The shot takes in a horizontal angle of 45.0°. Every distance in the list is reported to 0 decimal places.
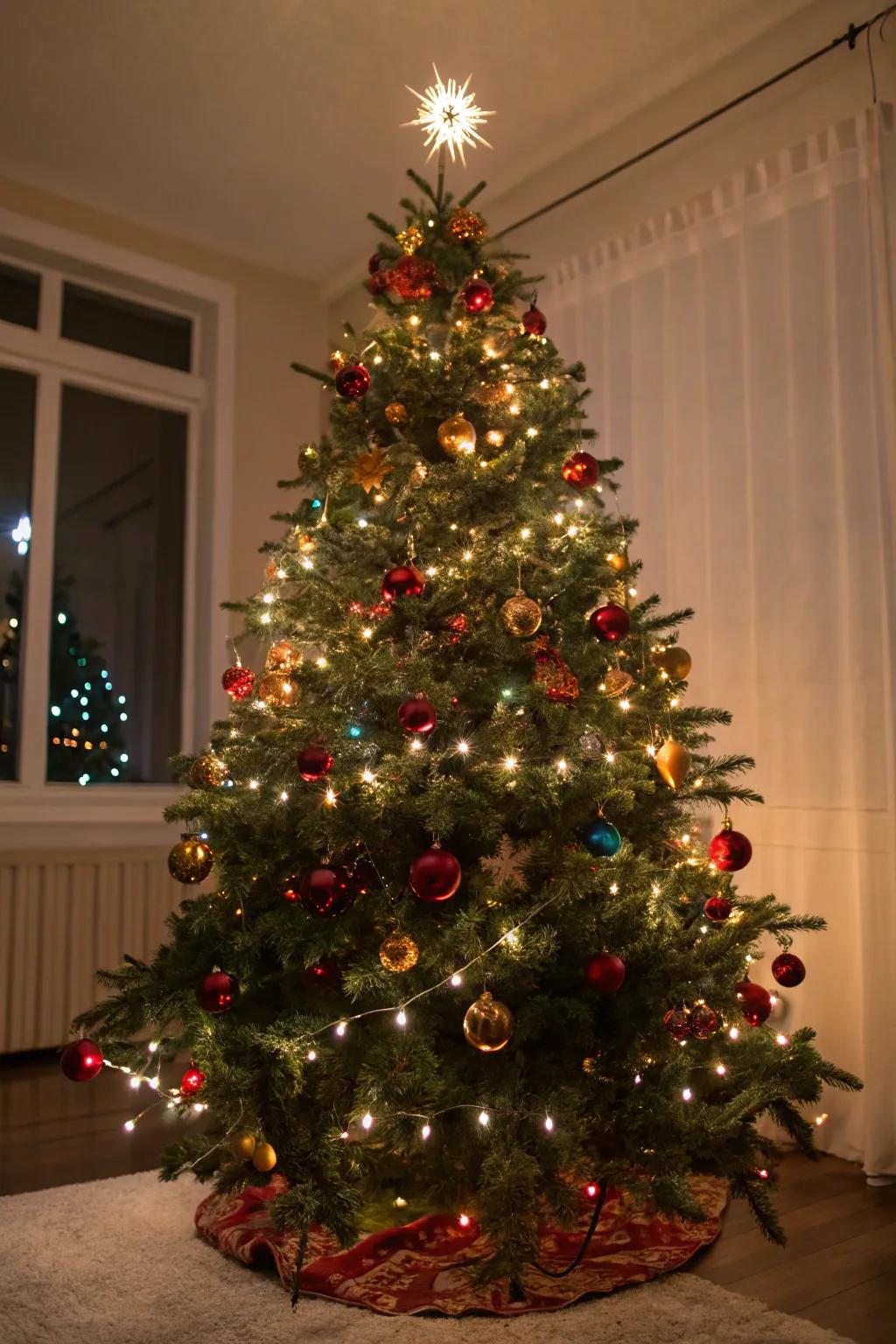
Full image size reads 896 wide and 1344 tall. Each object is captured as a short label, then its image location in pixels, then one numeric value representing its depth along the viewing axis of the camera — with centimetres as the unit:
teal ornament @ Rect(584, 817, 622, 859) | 184
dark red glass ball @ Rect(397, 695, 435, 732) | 185
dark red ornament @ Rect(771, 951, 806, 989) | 208
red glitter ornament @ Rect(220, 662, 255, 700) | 235
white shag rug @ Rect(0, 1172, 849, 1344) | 162
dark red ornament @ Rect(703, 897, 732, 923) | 200
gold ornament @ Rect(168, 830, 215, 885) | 209
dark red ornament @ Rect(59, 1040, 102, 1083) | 179
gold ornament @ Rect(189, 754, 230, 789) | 215
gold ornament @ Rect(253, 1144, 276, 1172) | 179
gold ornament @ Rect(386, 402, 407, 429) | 231
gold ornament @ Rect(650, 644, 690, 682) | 219
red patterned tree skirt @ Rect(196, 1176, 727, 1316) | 175
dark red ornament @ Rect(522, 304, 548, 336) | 250
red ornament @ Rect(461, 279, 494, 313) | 232
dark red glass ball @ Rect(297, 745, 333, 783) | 192
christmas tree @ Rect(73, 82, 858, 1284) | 176
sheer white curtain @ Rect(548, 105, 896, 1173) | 257
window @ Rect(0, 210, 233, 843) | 395
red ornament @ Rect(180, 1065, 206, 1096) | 197
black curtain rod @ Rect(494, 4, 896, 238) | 271
